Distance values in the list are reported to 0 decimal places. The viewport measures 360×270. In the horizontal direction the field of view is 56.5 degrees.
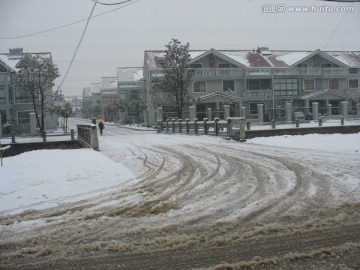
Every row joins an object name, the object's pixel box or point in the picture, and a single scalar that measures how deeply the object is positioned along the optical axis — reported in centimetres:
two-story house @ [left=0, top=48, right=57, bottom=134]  3803
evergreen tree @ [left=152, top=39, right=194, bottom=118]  3397
